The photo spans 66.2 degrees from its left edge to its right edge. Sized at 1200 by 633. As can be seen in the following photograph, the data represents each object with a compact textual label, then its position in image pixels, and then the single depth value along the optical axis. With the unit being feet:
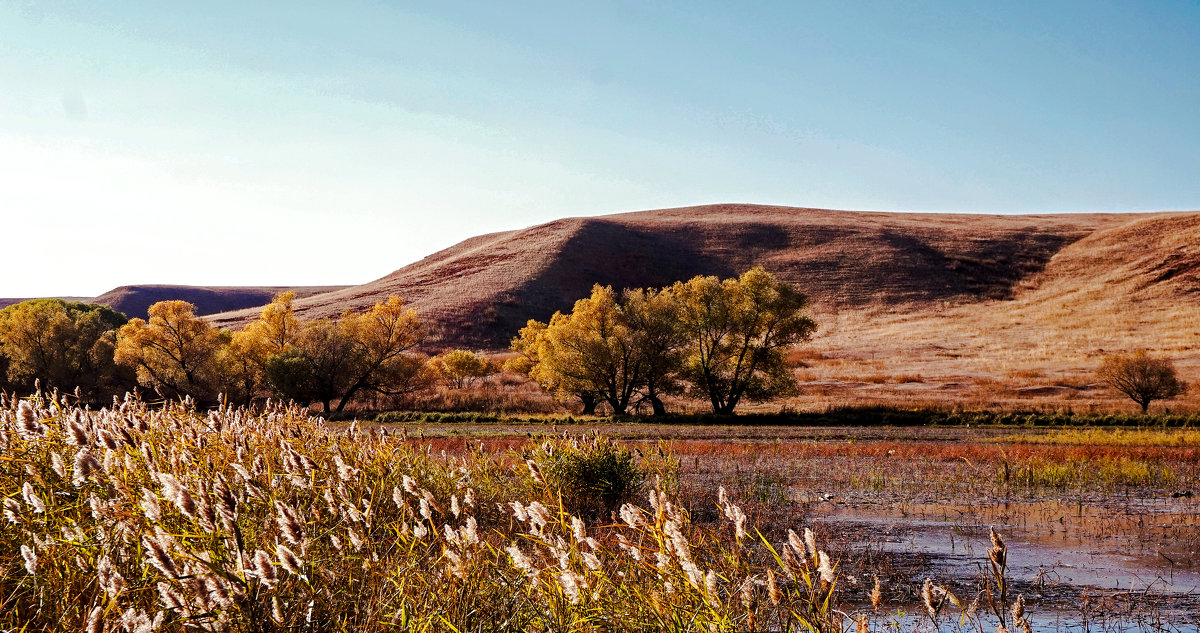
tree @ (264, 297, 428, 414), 189.67
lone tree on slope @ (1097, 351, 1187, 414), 166.61
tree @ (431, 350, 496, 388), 243.81
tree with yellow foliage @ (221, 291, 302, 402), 200.34
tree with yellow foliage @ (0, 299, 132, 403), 203.00
